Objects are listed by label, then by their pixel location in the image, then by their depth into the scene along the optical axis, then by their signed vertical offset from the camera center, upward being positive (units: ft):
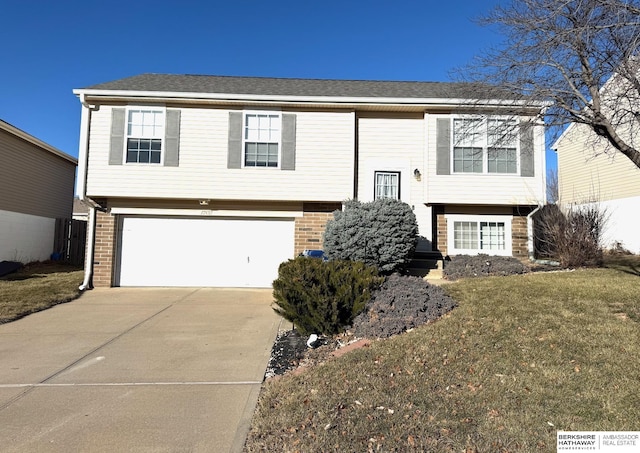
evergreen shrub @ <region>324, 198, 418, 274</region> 29.25 +1.07
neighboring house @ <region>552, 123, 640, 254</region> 47.83 +9.66
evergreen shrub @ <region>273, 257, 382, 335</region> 18.67 -2.32
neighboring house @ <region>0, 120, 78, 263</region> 44.91 +6.37
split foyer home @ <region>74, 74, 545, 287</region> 35.83 +6.90
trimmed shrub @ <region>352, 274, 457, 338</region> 17.78 -2.89
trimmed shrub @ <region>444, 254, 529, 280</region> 32.83 -1.24
